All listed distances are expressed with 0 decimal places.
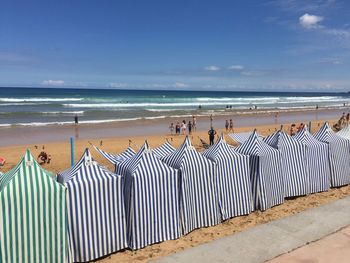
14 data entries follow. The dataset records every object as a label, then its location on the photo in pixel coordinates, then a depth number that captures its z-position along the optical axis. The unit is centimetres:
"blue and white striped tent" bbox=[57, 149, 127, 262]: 752
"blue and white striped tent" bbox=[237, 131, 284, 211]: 1032
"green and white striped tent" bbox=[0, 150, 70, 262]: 672
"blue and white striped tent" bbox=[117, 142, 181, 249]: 826
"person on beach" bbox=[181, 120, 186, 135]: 2888
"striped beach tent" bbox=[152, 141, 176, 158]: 1074
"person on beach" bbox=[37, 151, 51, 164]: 1689
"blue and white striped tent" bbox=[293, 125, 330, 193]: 1176
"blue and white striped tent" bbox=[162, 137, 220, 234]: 898
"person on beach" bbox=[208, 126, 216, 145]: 2156
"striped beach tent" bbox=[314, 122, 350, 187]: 1242
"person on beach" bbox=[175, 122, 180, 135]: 2877
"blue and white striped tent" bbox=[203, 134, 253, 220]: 969
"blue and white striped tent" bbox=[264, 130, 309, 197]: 1112
